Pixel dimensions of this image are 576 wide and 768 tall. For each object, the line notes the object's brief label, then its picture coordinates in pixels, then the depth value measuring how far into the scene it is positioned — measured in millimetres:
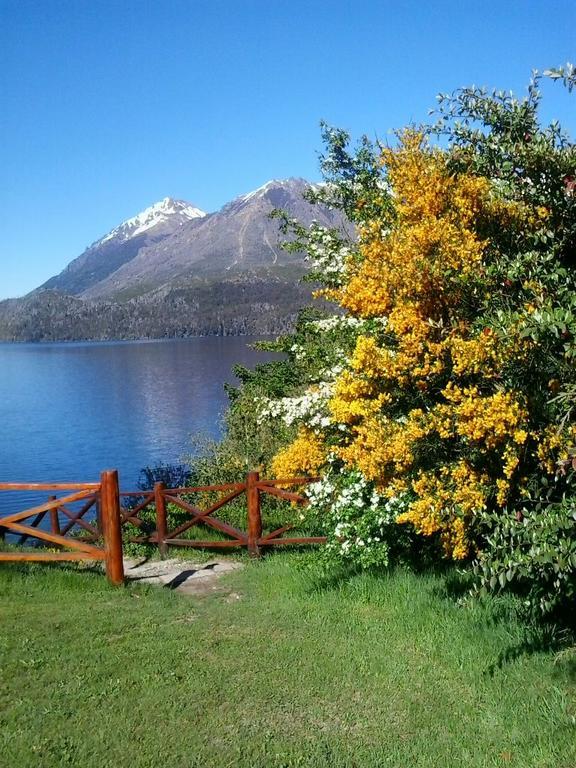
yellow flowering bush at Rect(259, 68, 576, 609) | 6477
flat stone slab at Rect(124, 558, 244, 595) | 12016
